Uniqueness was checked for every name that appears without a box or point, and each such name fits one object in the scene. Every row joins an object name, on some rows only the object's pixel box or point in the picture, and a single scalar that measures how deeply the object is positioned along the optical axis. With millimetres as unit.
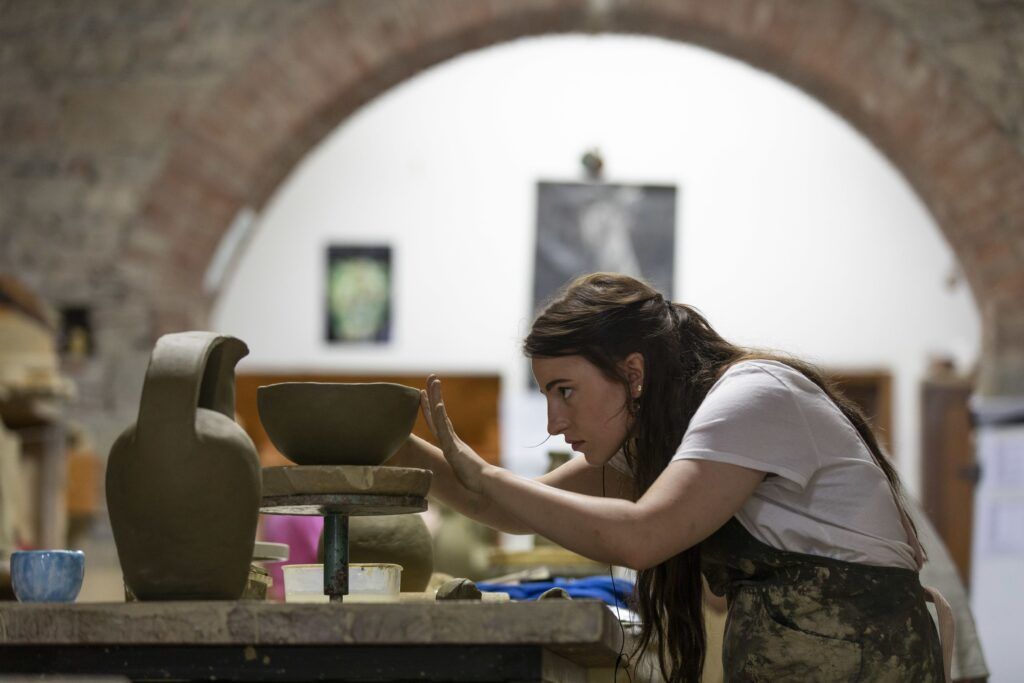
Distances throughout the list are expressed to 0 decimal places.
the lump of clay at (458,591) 3565
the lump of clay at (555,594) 3660
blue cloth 4471
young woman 3588
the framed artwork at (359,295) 13295
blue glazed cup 3535
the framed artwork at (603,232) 12164
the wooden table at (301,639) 3319
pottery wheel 3618
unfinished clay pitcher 3439
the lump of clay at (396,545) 4211
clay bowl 3683
